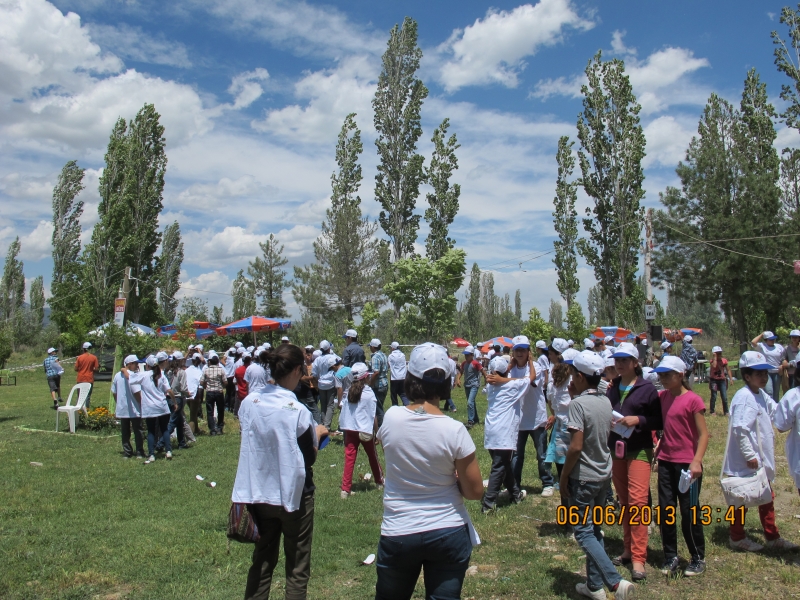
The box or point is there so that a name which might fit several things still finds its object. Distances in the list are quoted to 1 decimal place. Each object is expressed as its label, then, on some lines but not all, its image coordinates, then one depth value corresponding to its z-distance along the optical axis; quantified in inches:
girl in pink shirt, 187.8
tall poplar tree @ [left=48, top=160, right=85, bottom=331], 1556.3
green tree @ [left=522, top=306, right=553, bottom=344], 1224.2
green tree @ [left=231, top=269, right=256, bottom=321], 1711.4
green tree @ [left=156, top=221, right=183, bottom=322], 2228.1
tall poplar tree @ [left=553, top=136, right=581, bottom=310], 1524.4
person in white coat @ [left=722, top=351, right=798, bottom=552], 202.8
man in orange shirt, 614.2
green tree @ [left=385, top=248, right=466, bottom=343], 1126.4
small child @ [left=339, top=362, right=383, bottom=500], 300.0
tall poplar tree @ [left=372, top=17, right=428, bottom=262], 1387.8
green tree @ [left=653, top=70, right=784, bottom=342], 1283.2
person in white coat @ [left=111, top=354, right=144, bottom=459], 396.8
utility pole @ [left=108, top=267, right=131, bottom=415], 547.2
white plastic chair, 502.0
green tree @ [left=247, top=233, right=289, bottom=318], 1660.3
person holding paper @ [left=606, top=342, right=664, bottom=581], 187.0
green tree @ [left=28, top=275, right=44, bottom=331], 2518.6
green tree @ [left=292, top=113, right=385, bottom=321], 1482.5
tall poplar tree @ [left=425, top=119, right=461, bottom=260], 1385.8
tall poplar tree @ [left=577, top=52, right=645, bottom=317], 1294.3
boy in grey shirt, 169.8
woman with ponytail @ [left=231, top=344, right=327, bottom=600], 142.6
